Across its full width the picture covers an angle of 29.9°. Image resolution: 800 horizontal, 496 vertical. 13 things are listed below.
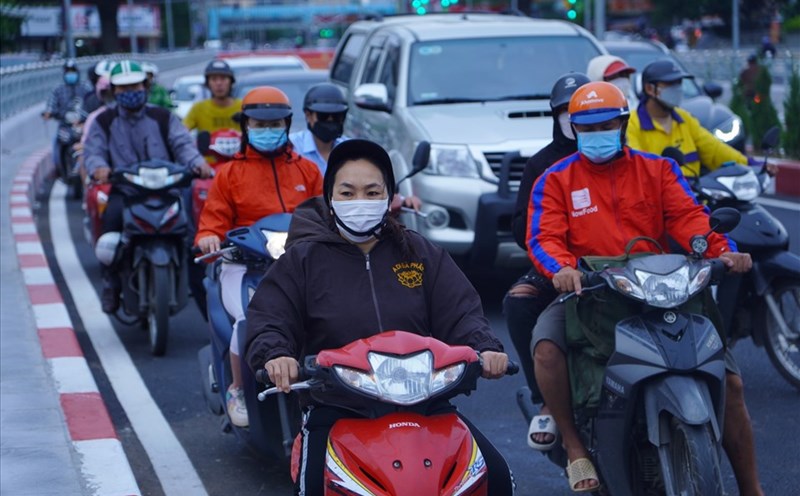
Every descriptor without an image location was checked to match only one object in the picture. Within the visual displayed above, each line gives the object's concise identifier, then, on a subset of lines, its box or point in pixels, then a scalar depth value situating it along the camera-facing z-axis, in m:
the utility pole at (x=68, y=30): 37.69
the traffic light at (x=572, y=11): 25.59
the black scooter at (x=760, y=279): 7.76
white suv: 10.73
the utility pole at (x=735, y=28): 33.75
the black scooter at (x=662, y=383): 4.91
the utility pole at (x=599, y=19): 23.17
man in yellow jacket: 7.78
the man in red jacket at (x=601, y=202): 5.77
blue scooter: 6.01
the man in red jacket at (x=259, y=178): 6.95
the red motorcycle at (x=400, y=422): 4.02
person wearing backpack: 9.84
